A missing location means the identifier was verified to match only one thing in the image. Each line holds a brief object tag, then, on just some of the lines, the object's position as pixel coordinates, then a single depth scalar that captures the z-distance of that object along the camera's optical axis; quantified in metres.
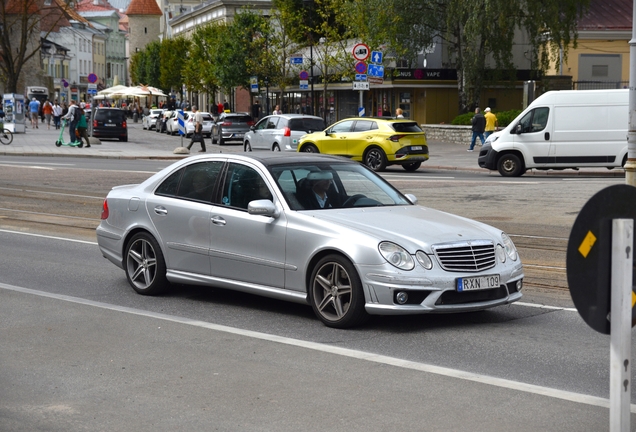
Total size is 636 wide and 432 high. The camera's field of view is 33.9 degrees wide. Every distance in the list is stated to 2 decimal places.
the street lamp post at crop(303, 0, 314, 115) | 51.56
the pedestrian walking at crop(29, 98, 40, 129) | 67.71
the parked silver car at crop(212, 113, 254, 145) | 50.41
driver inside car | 9.00
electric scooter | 43.72
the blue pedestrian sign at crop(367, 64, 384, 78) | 32.22
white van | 27.44
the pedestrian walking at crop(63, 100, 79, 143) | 42.34
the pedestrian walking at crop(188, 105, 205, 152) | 39.41
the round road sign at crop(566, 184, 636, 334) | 3.78
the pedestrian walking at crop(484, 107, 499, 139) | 39.78
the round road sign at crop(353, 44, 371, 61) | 30.72
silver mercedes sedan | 8.06
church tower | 164.50
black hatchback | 49.94
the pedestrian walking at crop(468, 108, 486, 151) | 40.34
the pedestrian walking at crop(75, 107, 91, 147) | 43.13
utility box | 52.00
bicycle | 44.57
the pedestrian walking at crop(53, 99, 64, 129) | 64.19
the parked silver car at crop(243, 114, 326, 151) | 36.16
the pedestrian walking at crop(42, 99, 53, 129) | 68.06
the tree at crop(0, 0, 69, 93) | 64.75
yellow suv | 30.06
